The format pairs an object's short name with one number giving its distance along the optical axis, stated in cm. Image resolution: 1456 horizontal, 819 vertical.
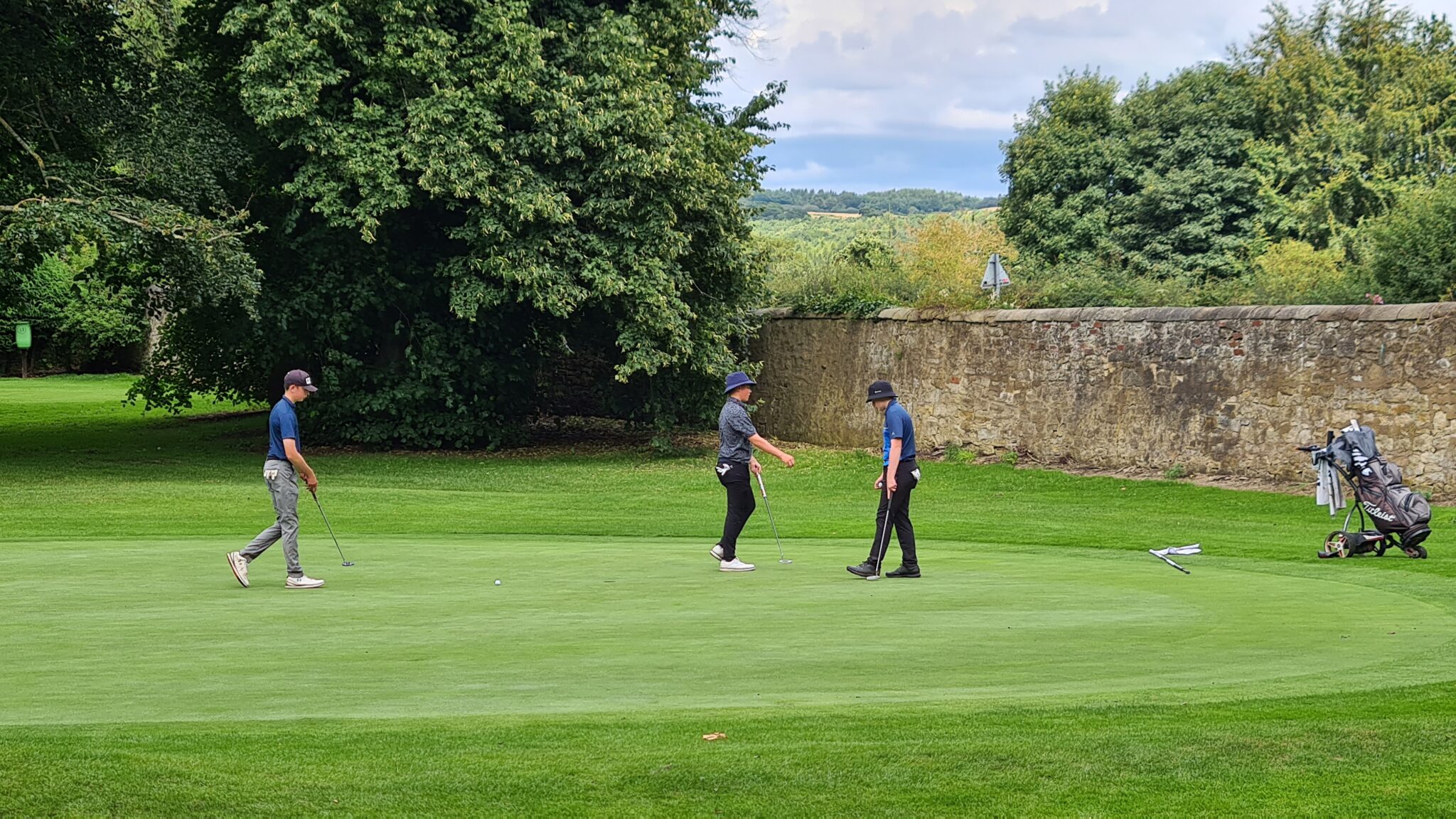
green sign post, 6412
